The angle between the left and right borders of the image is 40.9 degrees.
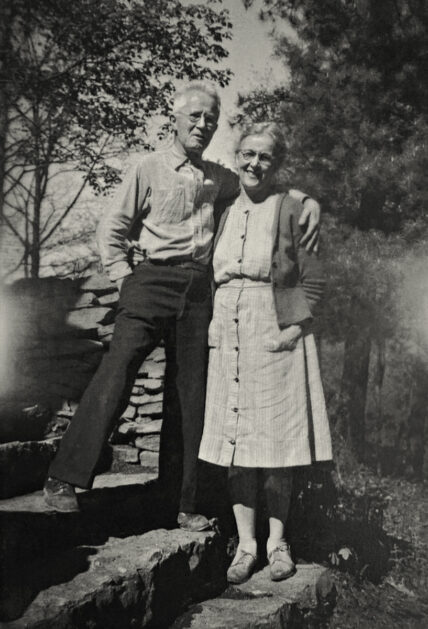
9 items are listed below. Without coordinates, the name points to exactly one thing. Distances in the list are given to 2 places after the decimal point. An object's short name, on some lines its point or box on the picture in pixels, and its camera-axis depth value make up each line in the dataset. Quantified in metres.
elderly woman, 2.73
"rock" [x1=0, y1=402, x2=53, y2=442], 3.75
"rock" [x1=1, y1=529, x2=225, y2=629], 1.90
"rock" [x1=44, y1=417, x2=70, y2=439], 4.28
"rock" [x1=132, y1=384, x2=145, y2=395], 4.48
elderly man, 2.70
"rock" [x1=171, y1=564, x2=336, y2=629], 2.42
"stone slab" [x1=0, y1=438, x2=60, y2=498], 2.64
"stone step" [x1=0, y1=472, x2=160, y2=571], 2.18
